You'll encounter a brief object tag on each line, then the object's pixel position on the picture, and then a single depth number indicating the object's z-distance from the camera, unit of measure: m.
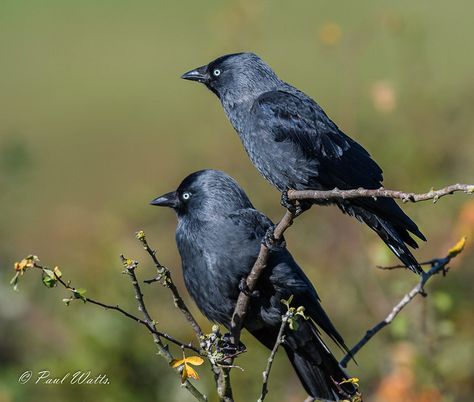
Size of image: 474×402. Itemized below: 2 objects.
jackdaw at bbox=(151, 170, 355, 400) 8.63
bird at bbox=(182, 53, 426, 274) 8.45
